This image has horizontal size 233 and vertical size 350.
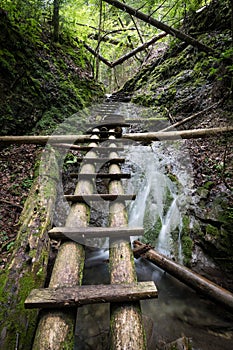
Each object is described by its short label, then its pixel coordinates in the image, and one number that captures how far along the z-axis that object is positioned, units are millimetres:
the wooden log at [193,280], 2468
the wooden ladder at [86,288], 1386
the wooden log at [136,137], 4195
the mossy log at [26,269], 2010
